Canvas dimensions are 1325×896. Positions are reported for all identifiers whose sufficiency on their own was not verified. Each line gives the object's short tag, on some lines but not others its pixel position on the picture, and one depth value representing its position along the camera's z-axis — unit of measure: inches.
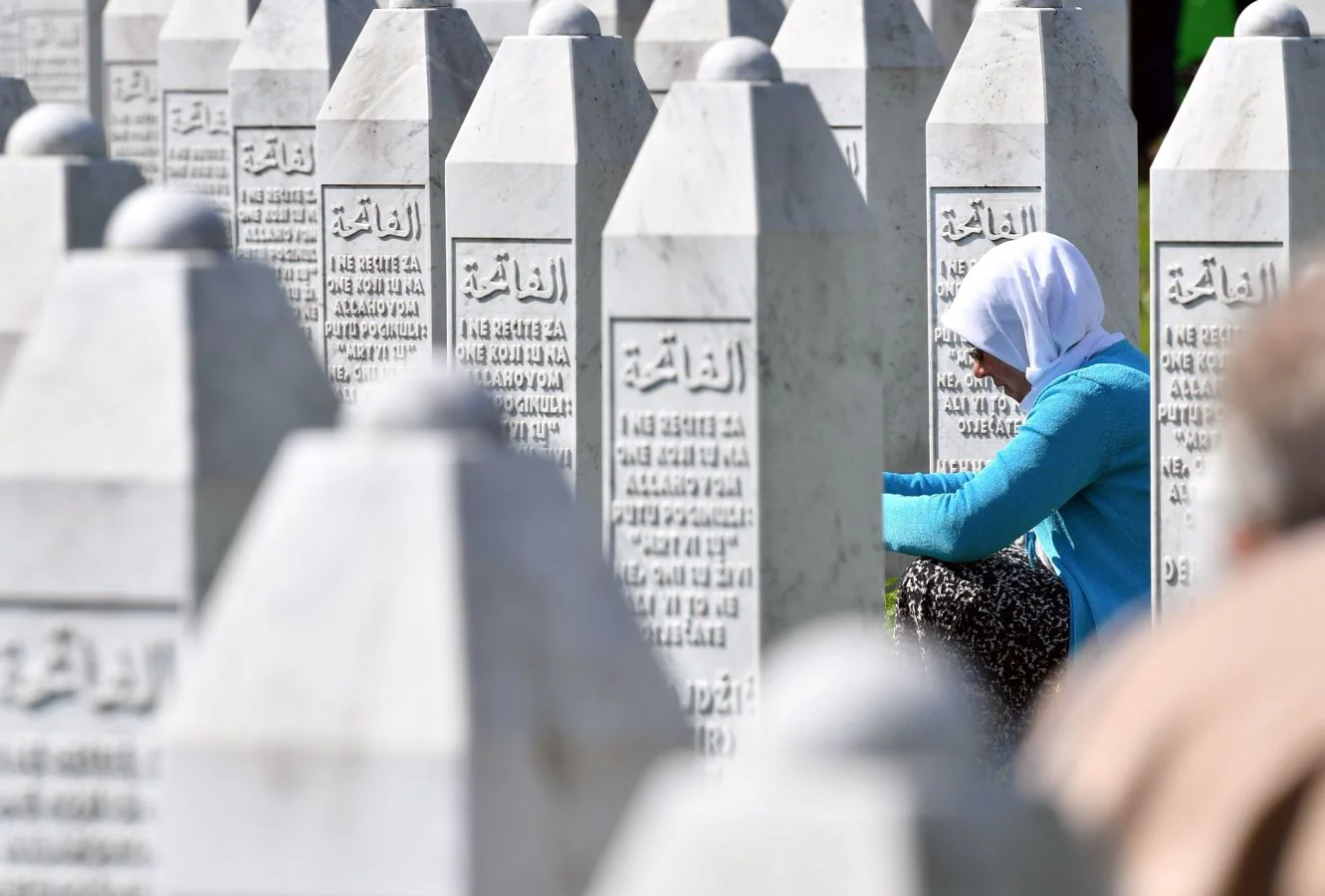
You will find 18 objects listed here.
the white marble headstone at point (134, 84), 1137.4
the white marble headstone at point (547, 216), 627.8
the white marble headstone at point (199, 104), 954.7
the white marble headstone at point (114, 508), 303.7
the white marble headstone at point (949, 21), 1047.0
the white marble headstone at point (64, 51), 1343.5
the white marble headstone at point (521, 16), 1091.9
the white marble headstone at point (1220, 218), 559.8
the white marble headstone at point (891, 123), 816.9
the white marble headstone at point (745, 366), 467.5
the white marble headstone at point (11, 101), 759.7
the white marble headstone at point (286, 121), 830.5
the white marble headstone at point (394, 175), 730.8
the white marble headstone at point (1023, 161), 703.7
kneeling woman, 519.2
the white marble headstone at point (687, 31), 953.5
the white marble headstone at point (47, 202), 392.5
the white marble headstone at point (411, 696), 240.8
